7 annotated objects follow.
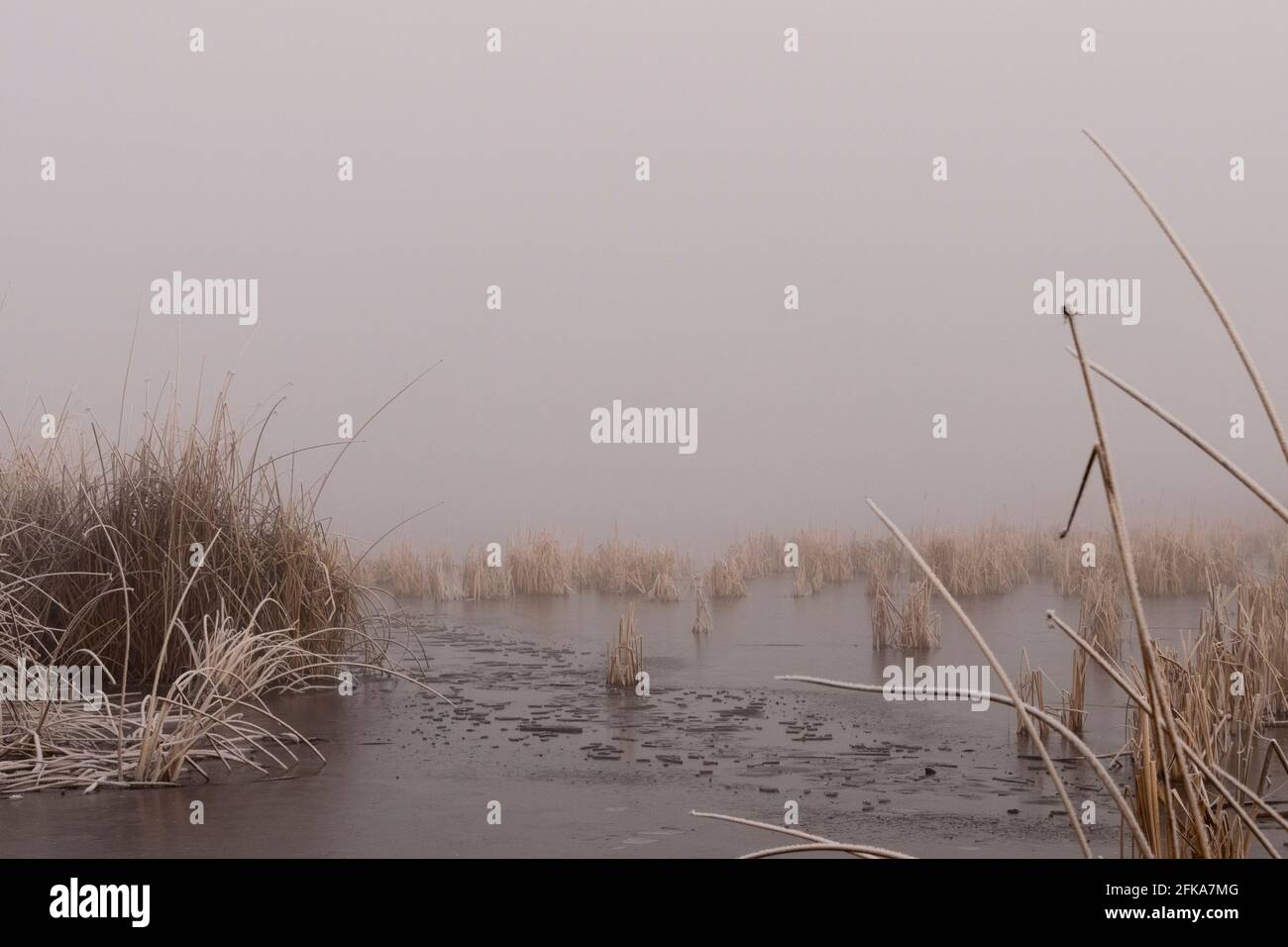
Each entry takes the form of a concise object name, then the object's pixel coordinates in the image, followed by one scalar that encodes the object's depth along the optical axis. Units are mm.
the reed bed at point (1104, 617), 8094
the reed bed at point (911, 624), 9102
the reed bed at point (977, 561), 13430
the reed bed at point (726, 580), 13938
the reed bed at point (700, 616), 10531
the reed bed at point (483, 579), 14258
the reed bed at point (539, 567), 14711
